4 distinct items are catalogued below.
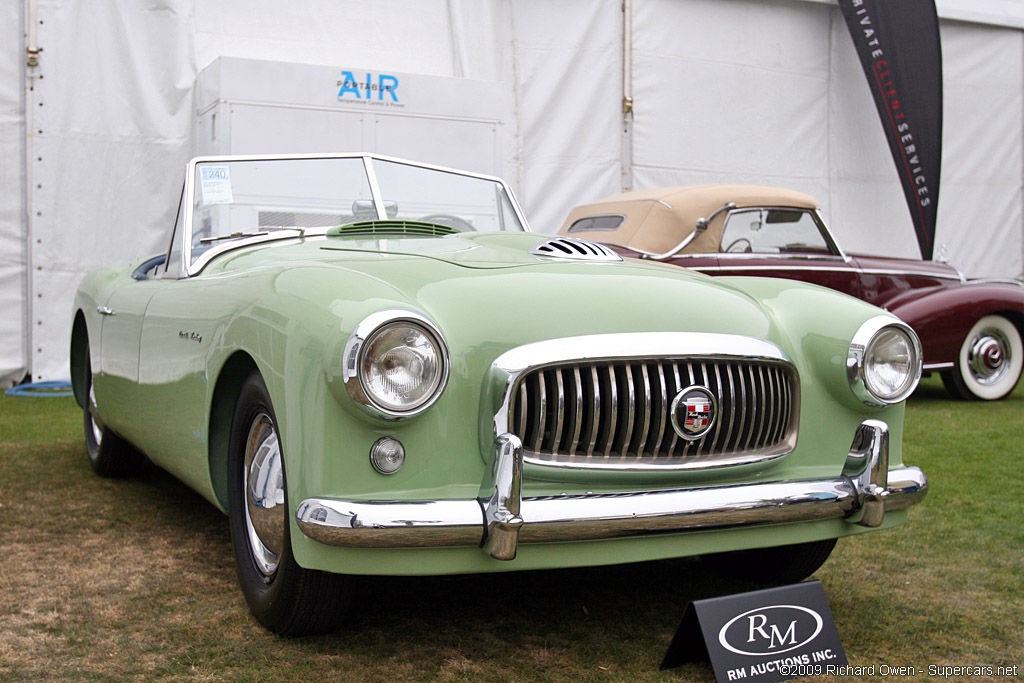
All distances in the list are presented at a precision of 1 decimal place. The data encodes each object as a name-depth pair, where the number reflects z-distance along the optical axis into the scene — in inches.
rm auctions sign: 79.7
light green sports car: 76.0
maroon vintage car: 257.8
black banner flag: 405.7
